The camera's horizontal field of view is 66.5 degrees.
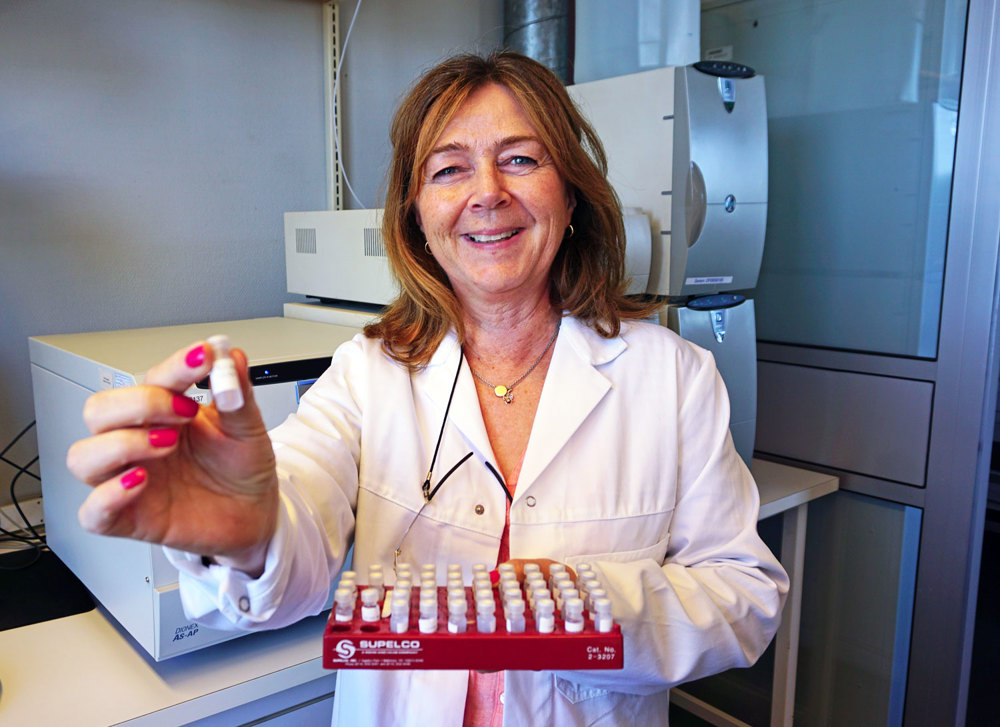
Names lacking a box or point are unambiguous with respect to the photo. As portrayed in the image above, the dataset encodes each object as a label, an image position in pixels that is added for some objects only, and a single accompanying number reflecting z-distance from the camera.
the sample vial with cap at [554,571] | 0.70
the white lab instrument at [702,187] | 1.33
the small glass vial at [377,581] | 0.69
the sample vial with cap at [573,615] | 0.63
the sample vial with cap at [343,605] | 0.64
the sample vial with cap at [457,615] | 0.62
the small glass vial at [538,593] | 0.66
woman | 0.87
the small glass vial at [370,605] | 0.64
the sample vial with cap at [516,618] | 0.63
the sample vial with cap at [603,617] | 0.63
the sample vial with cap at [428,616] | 0.62
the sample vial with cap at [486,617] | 0.63
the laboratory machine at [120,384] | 0.90
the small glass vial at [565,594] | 0.65
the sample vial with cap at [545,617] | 0.63
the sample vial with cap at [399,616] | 0.62
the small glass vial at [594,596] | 0.66
